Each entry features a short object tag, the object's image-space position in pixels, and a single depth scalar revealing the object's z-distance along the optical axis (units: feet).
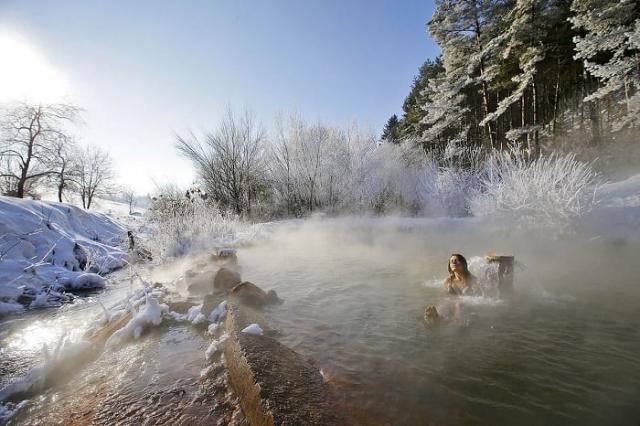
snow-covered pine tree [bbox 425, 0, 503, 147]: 48.29
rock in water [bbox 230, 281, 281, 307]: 16.15
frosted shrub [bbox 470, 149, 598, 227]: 26.84
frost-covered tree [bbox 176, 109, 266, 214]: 63.41
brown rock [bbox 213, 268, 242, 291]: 19.01
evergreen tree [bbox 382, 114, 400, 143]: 96.75
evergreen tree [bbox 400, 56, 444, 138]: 76.28
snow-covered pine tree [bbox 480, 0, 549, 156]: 41.09
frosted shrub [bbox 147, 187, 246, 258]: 31.68
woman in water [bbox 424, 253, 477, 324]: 16.11
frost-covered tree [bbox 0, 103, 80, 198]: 52.95
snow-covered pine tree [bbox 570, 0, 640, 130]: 34.99
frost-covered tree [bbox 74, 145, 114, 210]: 115.67
